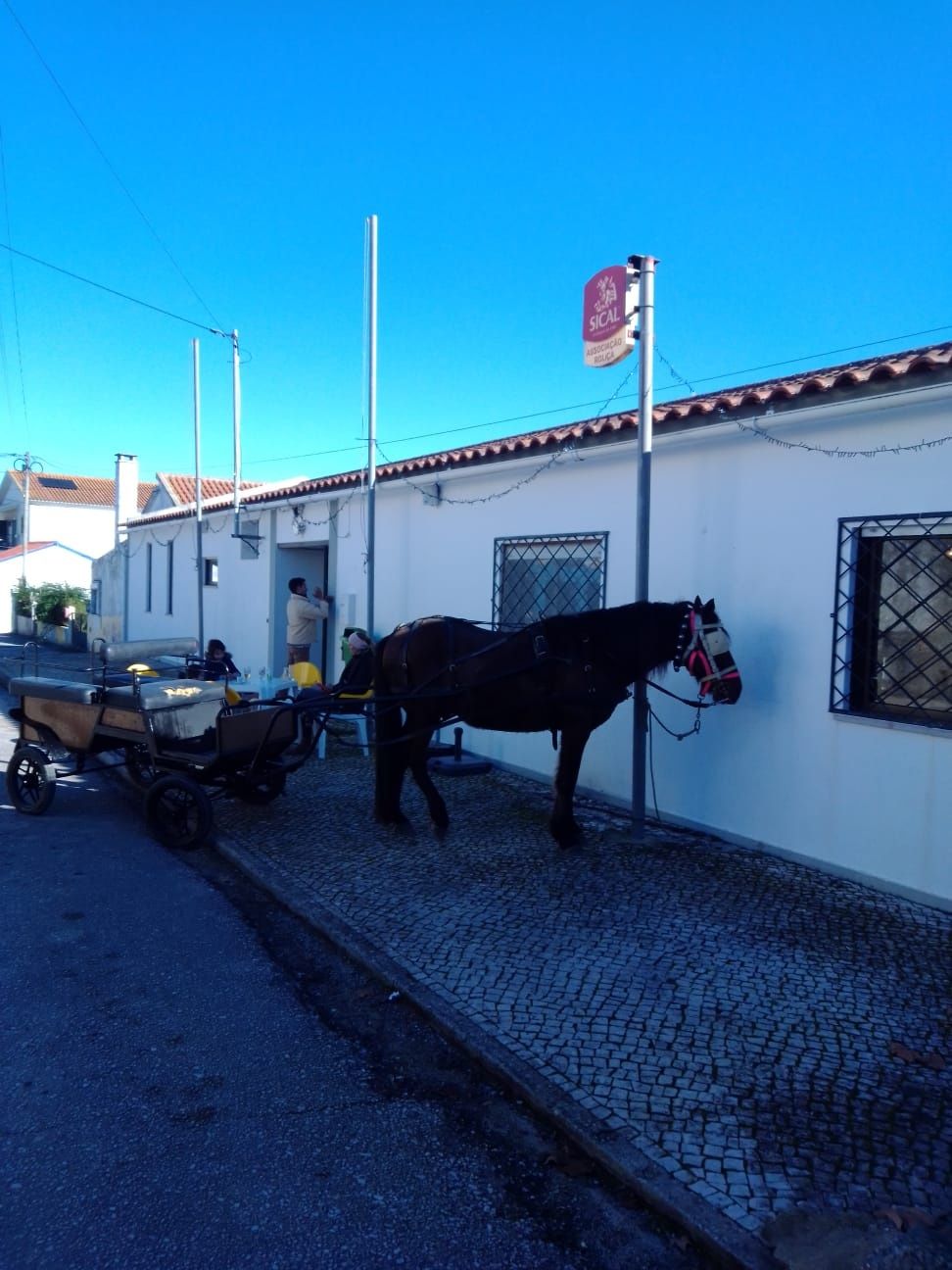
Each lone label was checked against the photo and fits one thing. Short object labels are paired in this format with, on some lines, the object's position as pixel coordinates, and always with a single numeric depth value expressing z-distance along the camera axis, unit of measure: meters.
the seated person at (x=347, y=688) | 6.96
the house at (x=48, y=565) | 37.00
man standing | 11.60
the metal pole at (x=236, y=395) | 14.19
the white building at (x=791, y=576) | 5.65
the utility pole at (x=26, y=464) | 34.69
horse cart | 6.90
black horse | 6.32
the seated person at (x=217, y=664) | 9.01
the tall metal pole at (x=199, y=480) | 14.72
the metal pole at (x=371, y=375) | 10.19
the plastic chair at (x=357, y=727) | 10.31
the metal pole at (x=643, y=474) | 6.62
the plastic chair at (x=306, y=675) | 10.49
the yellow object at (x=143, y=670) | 8.08
